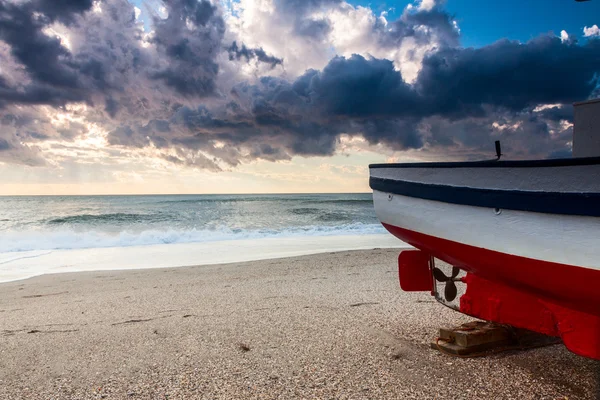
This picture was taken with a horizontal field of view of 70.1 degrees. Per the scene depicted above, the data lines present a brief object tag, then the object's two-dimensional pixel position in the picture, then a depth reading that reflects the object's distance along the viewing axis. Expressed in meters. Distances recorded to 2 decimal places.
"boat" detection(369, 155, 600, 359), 2.15
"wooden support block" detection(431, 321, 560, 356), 3.50
